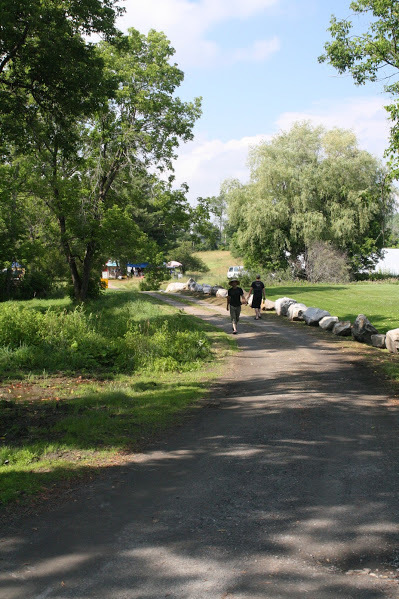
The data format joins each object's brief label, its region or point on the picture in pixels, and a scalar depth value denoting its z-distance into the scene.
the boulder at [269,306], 25.25
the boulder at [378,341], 15.12
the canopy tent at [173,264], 67.94
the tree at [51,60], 12.61
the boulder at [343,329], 17.50
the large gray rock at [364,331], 16.17
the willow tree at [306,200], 44.84
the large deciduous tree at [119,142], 26.22
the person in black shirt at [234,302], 18.58
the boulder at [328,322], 18.59
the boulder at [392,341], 14.35
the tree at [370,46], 14.57
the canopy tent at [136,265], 80.44
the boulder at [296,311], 21.61
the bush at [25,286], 38.22
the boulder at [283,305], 23.27
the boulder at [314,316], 20.05
